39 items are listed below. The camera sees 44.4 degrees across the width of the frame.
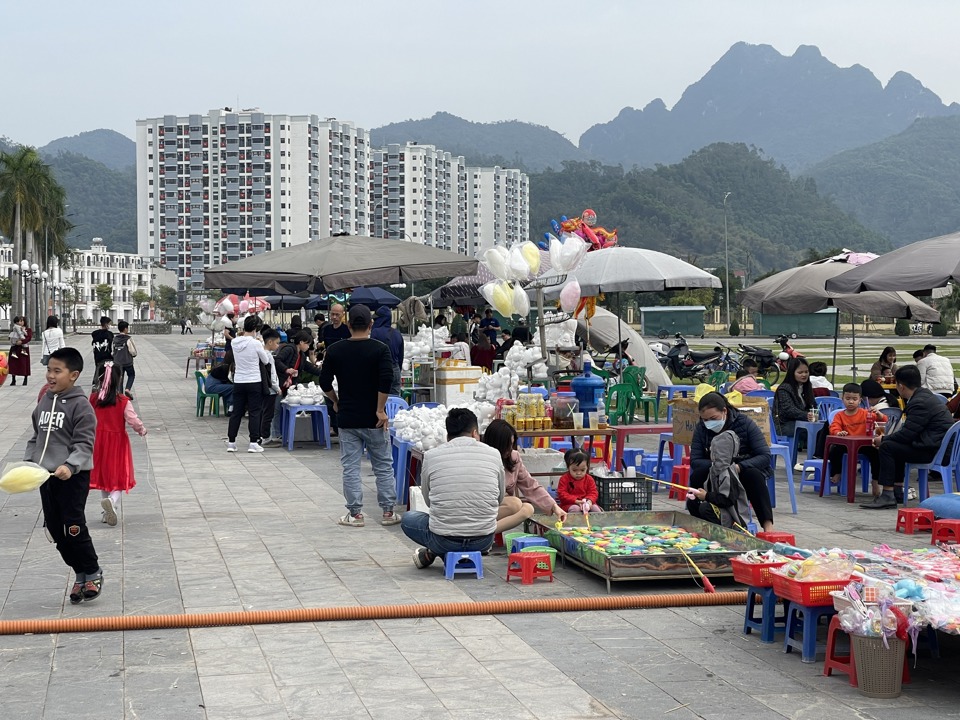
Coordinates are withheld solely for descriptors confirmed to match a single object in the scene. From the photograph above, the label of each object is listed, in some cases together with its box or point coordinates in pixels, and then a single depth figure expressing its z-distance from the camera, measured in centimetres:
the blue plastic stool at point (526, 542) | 776
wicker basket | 503
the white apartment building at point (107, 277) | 14975
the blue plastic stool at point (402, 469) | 1023
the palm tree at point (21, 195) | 6981
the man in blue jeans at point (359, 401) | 908
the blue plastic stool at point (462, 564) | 741
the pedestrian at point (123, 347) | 2269
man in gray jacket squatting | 737
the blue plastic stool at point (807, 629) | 554
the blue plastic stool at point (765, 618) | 590
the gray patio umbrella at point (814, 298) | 1512
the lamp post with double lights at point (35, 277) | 5800
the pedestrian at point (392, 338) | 1438
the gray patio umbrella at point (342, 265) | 1478
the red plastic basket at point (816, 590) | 548
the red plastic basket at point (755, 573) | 591
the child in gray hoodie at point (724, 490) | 820
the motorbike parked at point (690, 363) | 2741
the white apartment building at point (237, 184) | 15500
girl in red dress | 906
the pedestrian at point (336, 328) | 1533
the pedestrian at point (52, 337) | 2259
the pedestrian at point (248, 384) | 1425
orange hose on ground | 608
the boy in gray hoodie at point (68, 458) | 654
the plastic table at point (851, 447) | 1050
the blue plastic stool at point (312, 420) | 1462
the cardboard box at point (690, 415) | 994
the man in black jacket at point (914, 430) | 979
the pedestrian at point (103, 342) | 2234
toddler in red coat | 871
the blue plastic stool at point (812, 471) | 1145
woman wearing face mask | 829
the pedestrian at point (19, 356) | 2670
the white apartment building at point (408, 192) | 17438
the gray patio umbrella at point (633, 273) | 1434
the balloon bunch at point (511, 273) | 1223
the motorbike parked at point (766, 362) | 2730
